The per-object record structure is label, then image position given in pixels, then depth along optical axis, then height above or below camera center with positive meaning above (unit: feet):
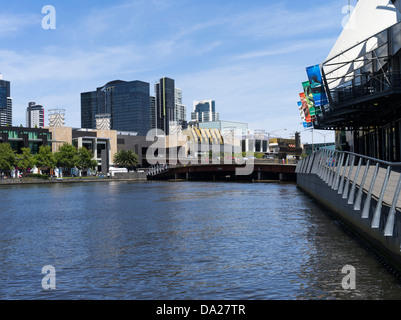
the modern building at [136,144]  631.56 +18.60
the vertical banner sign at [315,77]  164.76 +26.90
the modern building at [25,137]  480.64 +23.71
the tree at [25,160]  425.28 -0.07
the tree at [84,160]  474.90 -0.92
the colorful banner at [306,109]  203.92 +19.87
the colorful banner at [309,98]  189.98 +22.61
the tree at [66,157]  447.42 +2.23
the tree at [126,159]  565.94 -0.72
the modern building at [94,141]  545.44 +21.82
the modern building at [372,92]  118.62 +15.74
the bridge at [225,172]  291.58 -10.92
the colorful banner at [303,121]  222.28 +16.74
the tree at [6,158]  406.00 +1.94
